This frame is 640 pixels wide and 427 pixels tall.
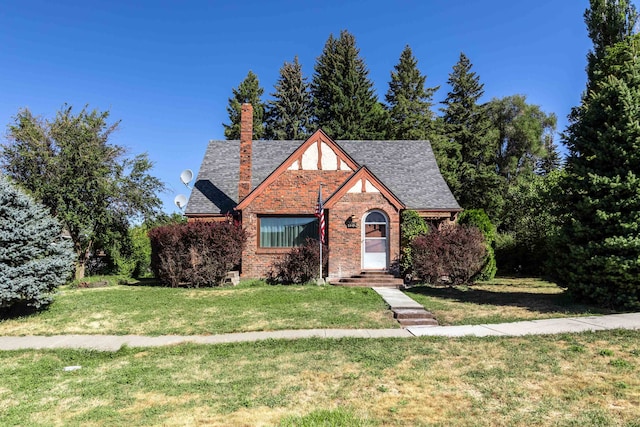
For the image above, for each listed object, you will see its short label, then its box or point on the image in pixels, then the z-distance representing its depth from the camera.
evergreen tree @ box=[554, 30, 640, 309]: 9.20
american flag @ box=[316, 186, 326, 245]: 14.98
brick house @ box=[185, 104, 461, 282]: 15.82
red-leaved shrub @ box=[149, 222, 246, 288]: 14.42
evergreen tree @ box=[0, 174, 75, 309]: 9.52
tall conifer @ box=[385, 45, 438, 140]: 34.91
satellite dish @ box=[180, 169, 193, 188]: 21.69
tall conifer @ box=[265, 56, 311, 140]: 41.31
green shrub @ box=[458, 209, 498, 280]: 16.52
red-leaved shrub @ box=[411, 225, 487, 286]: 14.79
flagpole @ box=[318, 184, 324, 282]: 14.95
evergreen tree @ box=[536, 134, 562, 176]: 38.22
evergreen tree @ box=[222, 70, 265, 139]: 39.56
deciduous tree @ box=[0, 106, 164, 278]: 17.72
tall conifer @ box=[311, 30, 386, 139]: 37.12
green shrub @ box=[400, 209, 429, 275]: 15.64
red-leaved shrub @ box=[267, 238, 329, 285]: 15.02
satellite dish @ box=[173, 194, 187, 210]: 20.86
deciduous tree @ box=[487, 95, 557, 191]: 39.56
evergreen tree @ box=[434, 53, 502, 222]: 33.22
